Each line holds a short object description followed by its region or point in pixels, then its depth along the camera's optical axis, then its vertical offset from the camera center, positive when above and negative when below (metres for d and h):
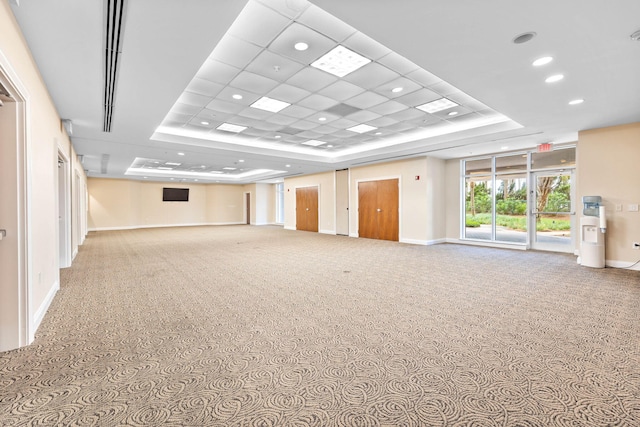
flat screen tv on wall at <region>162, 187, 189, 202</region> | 17.00 +0.94
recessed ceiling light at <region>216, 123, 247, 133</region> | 6.88 +1.96
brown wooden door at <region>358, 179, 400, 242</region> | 10.02 +0.04
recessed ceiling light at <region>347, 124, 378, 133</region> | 6.93 +1.95
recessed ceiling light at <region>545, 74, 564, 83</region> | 3.73 +1.66
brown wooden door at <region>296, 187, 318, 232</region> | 13.48 +0.07
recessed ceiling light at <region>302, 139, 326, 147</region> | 8.37 +1.96
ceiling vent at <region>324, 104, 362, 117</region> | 5.55 +1.93
